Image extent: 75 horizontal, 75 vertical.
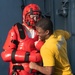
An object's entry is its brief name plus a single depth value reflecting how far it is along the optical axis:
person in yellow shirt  3.67
